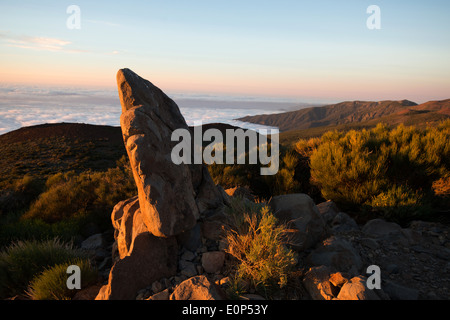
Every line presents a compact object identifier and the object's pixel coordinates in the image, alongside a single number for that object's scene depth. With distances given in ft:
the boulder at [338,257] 14.88
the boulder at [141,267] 12.46
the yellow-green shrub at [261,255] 12.46
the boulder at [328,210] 22.16
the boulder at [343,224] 20.36
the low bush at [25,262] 14.67
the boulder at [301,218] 16.51
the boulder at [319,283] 12.10
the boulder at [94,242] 19.22
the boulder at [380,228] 19.21
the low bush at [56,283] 12.95
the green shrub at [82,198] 25.95
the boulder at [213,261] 13.87
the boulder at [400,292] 12.86
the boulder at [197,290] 11.35
